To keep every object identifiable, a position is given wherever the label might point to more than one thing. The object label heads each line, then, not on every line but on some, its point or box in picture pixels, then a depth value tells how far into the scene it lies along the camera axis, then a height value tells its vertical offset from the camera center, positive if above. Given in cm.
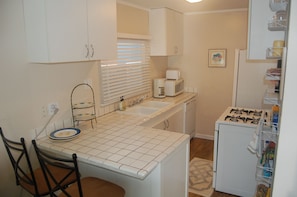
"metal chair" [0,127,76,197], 173 -90
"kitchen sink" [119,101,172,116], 350 -70
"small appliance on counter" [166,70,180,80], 451 -24
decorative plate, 221 -68
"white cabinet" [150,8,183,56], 398 +52
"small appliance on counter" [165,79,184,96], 432 -46
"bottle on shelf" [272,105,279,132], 192 -46
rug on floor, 304 -161
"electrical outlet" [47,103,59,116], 238 -45
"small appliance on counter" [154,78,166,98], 423 -46
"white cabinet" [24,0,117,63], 195 +28
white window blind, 317 -16
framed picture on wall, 439 +7
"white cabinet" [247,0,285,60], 206 +26
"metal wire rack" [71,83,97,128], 257 -47
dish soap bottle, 337 -60
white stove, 276 -110
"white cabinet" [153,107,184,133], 345 -92
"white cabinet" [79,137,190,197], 189 -98
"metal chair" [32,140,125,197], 163 -94
